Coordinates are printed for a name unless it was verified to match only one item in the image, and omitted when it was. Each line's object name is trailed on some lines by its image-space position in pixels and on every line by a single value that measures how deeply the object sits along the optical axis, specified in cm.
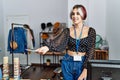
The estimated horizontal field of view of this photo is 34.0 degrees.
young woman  192
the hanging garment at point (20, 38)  504
